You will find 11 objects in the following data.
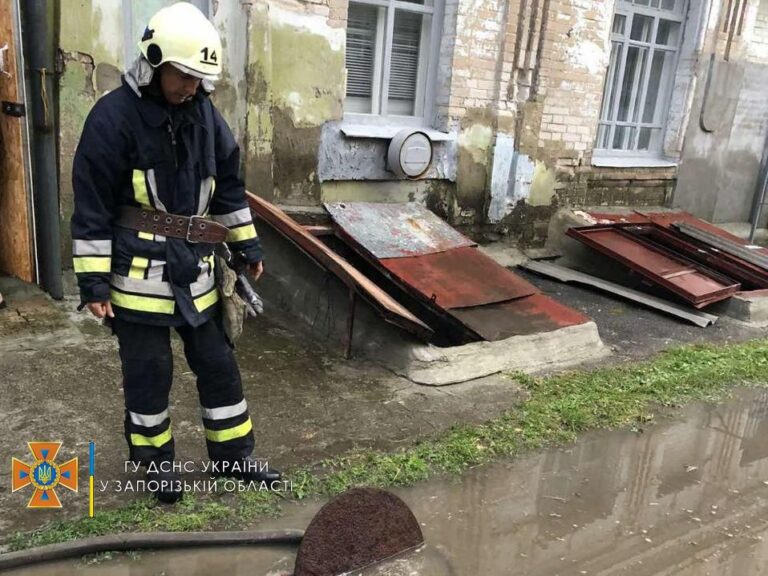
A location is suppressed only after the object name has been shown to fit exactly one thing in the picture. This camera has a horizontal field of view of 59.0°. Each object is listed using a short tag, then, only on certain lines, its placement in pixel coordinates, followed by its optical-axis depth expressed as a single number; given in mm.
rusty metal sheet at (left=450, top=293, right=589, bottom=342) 4527
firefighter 2451
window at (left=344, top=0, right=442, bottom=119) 6141
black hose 2348
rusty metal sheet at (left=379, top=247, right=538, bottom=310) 4691
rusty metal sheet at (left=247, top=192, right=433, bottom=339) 4086
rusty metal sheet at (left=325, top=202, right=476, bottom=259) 5086
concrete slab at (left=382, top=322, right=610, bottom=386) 4191
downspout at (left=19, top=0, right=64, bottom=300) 4426
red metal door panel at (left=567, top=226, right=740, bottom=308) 6000
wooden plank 4348
